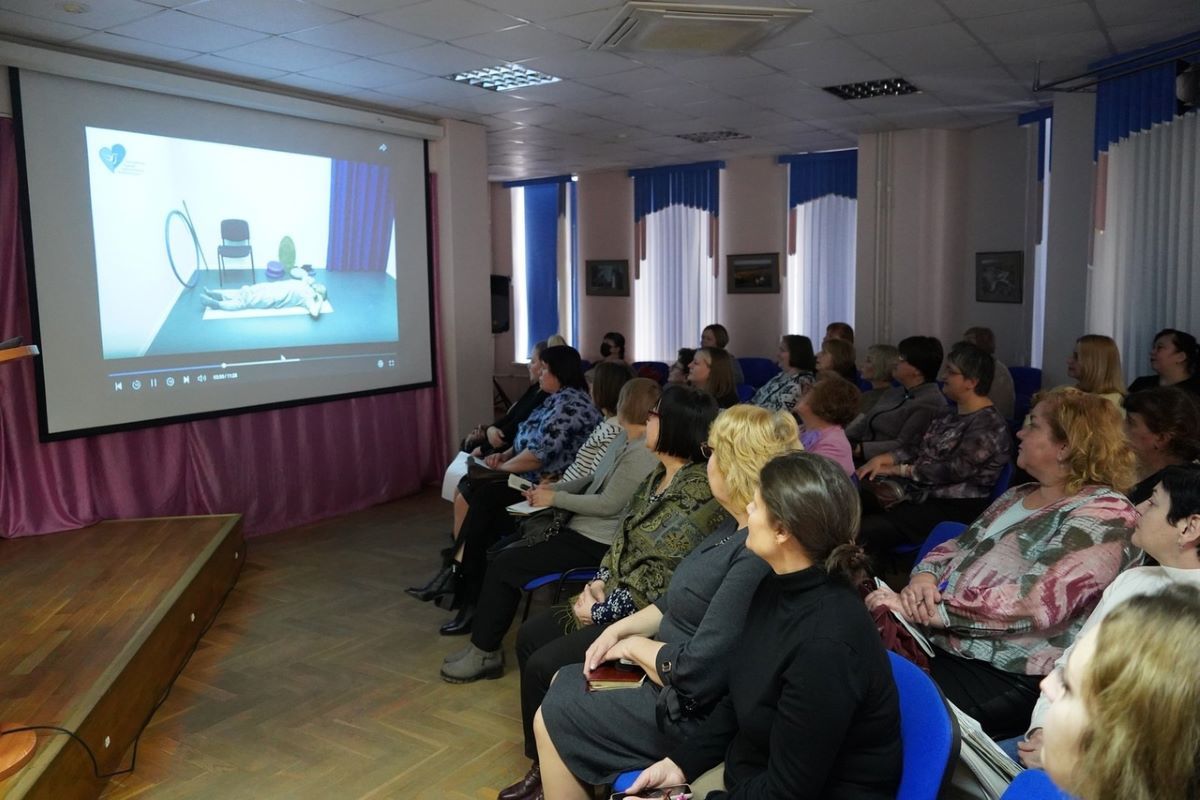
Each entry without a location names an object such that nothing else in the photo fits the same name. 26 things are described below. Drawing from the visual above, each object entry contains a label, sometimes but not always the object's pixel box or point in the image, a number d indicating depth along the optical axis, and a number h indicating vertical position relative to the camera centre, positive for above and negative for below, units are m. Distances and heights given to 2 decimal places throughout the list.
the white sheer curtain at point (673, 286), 10.72 +0.21
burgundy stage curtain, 5.16 -1.02
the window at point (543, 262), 11.77 +0.58
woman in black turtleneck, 1.70 -0.71
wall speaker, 11.12 +0.05
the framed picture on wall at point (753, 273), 10.19 +0.32
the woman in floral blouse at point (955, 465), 4.18 -0.79
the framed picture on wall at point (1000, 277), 8.16 +0.18
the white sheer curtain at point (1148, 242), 5.44 +0.33
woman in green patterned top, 2.99 -0.80
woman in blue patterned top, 4.70 -0.87
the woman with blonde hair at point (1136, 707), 1.02 -0.48
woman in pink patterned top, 2.40 -0.77
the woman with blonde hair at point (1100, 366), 5.11 -0.40
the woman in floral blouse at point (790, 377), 6.13 -0.53
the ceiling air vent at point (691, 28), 4.54 +1.46
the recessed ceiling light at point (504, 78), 5.95 +1.55
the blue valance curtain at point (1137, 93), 5.44 +1.28
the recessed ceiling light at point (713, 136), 8.54 +1.59
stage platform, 3.02 -1.33
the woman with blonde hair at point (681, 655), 2.31 -0.95
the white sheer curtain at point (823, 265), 9.73 +0.38
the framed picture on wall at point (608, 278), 11.27 +0.33
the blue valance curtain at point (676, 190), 10.45 +1.34
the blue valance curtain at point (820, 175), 9.59 +1.34
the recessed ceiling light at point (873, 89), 6.59 +1.56
